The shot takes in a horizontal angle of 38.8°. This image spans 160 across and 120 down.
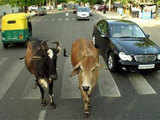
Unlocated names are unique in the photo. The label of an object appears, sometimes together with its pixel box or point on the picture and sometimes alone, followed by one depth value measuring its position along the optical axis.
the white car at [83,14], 34.59
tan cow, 4.84
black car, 8.34
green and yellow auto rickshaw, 14.18
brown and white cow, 5.31
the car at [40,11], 50.19
